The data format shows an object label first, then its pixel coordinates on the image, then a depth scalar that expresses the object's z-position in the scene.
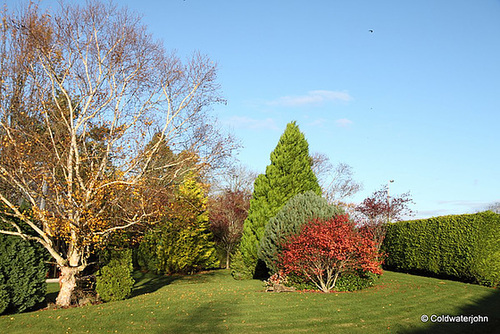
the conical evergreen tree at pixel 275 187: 18.03
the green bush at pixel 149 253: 21.50
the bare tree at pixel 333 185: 37.62
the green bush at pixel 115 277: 11.01
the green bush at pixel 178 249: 20.62
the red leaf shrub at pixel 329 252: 11.00
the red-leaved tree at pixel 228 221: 26.84
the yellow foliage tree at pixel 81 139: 10.47
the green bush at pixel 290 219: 12.97
